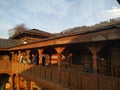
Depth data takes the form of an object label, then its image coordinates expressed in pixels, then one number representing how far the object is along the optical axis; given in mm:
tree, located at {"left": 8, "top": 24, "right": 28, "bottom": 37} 34912
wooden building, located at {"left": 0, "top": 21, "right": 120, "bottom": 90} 4296
